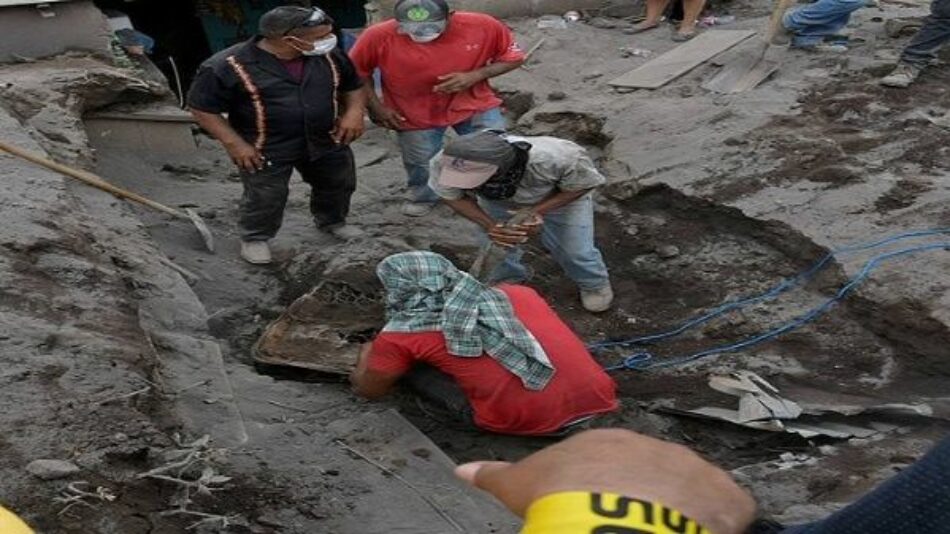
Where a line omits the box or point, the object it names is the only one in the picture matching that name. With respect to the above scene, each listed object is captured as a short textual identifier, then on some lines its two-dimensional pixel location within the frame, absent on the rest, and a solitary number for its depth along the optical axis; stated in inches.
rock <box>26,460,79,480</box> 107.7
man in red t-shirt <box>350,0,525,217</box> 227.8
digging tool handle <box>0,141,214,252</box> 191.9
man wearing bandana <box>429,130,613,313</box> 174.2
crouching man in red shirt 141.3
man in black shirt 199.8
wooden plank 305.1
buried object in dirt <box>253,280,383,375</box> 177.6
